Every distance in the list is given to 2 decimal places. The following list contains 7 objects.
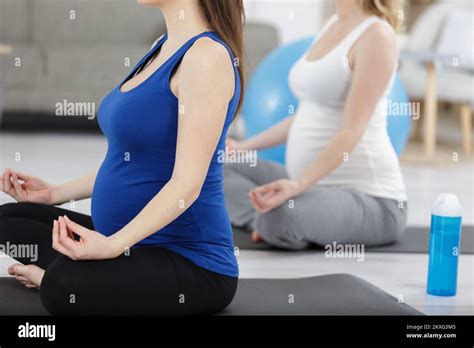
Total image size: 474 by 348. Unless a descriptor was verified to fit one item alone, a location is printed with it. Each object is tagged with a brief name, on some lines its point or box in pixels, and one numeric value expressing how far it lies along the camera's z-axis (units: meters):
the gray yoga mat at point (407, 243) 4.33
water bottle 3.47
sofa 7.95
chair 7.69
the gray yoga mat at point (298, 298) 2.97
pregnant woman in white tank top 3.99
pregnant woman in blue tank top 2.55
